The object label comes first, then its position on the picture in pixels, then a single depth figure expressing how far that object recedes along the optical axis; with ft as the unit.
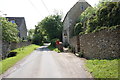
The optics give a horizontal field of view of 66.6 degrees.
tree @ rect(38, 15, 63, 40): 87.18
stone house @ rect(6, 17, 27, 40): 102.98
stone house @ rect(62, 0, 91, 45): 69.43
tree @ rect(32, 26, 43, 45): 125.49
